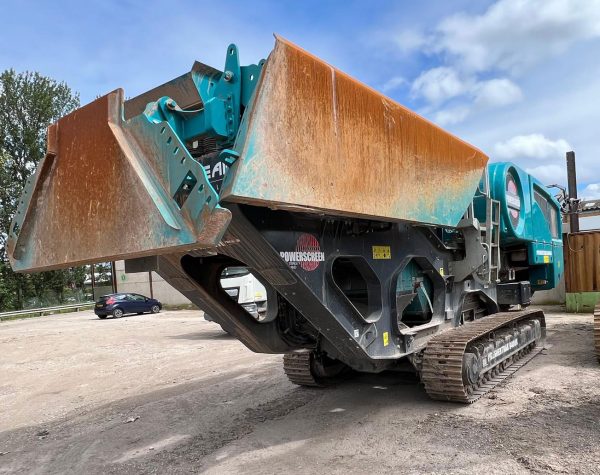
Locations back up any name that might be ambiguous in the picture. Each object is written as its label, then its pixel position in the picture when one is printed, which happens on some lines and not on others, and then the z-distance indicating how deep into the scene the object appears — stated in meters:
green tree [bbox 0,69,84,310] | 36.94
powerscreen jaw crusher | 3.14
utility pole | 17.44
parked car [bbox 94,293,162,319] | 24.61
